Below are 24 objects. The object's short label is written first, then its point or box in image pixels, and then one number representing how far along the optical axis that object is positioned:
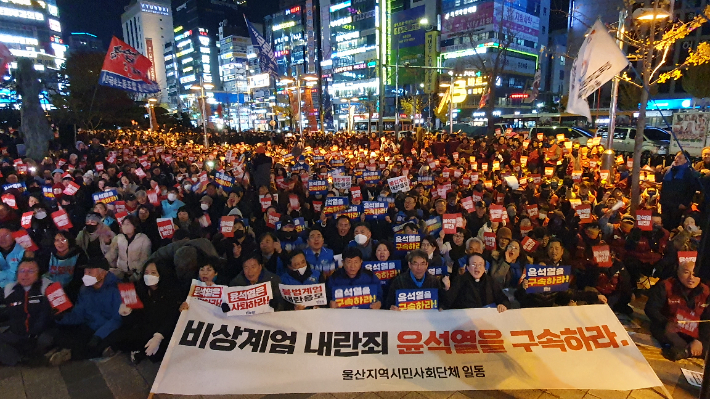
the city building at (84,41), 114.88
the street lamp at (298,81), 21.75
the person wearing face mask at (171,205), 8.09
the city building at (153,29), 120.90
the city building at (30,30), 69.88
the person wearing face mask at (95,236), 6.19
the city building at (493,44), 58.97
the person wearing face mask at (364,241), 5.79
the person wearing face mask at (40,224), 6.82
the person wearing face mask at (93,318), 4.45
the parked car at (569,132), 22.53
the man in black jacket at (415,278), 4.51
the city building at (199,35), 108.81
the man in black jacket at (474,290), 4.41
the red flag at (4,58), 12.01
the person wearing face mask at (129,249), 5.81
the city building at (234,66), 91.00
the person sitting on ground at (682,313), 4.11
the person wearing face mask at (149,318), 4.41
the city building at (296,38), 78.94
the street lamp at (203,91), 21.66
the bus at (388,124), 48.59
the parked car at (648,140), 18.47
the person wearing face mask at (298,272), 4.84
